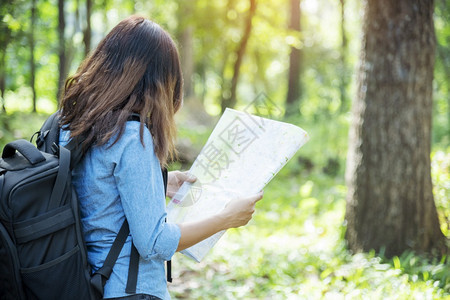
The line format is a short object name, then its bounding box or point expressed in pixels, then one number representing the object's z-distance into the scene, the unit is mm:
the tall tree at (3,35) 4938
